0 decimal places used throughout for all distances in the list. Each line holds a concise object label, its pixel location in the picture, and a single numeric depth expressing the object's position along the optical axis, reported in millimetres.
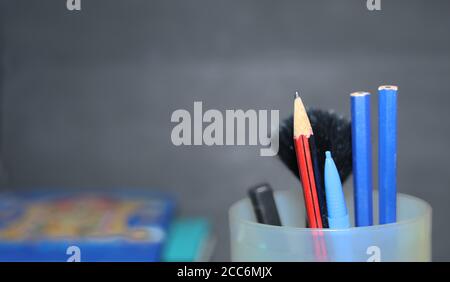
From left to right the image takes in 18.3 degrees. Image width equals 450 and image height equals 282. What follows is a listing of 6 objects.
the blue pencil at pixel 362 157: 584
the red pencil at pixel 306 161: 582
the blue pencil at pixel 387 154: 584
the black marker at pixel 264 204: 611
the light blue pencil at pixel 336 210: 580
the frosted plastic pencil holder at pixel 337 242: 582
